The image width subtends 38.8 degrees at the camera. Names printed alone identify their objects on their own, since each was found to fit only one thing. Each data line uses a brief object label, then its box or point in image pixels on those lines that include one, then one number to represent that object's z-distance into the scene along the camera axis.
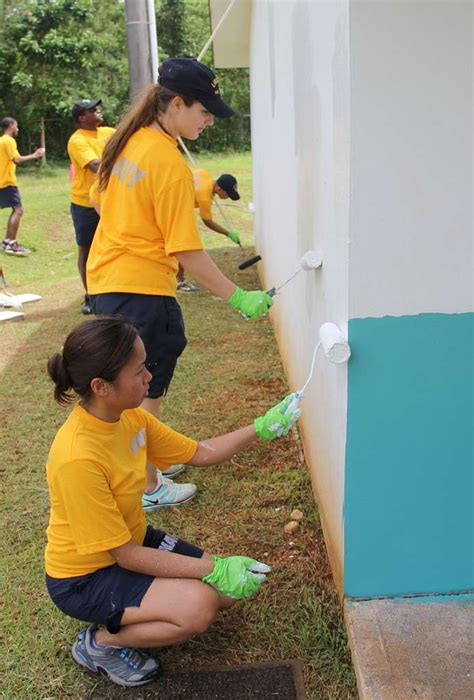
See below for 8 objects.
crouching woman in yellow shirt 1.82
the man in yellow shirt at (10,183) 8.27
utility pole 5.47
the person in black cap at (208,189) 5.18
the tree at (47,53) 19.61
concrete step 1.73
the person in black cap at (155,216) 2.33
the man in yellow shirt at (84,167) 5.47
